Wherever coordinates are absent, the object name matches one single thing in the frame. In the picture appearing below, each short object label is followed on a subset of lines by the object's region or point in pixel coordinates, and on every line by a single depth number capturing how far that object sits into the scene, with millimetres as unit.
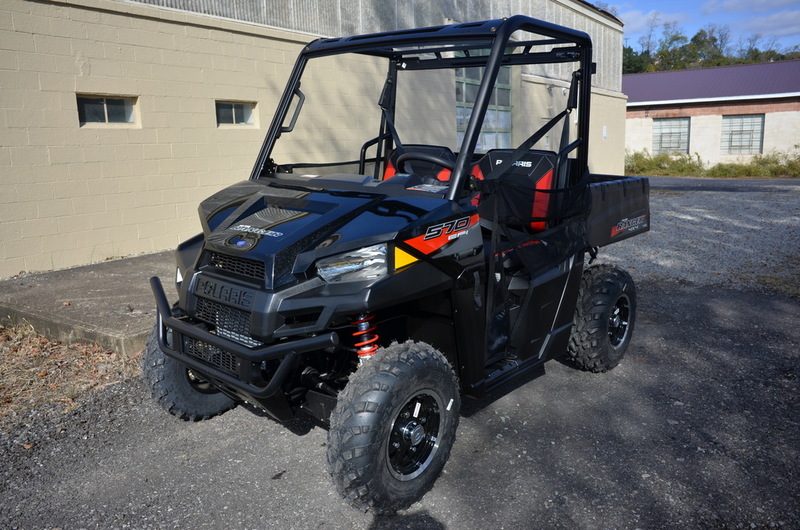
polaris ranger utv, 2775
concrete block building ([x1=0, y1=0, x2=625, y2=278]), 7141
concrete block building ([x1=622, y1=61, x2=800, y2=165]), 28438
